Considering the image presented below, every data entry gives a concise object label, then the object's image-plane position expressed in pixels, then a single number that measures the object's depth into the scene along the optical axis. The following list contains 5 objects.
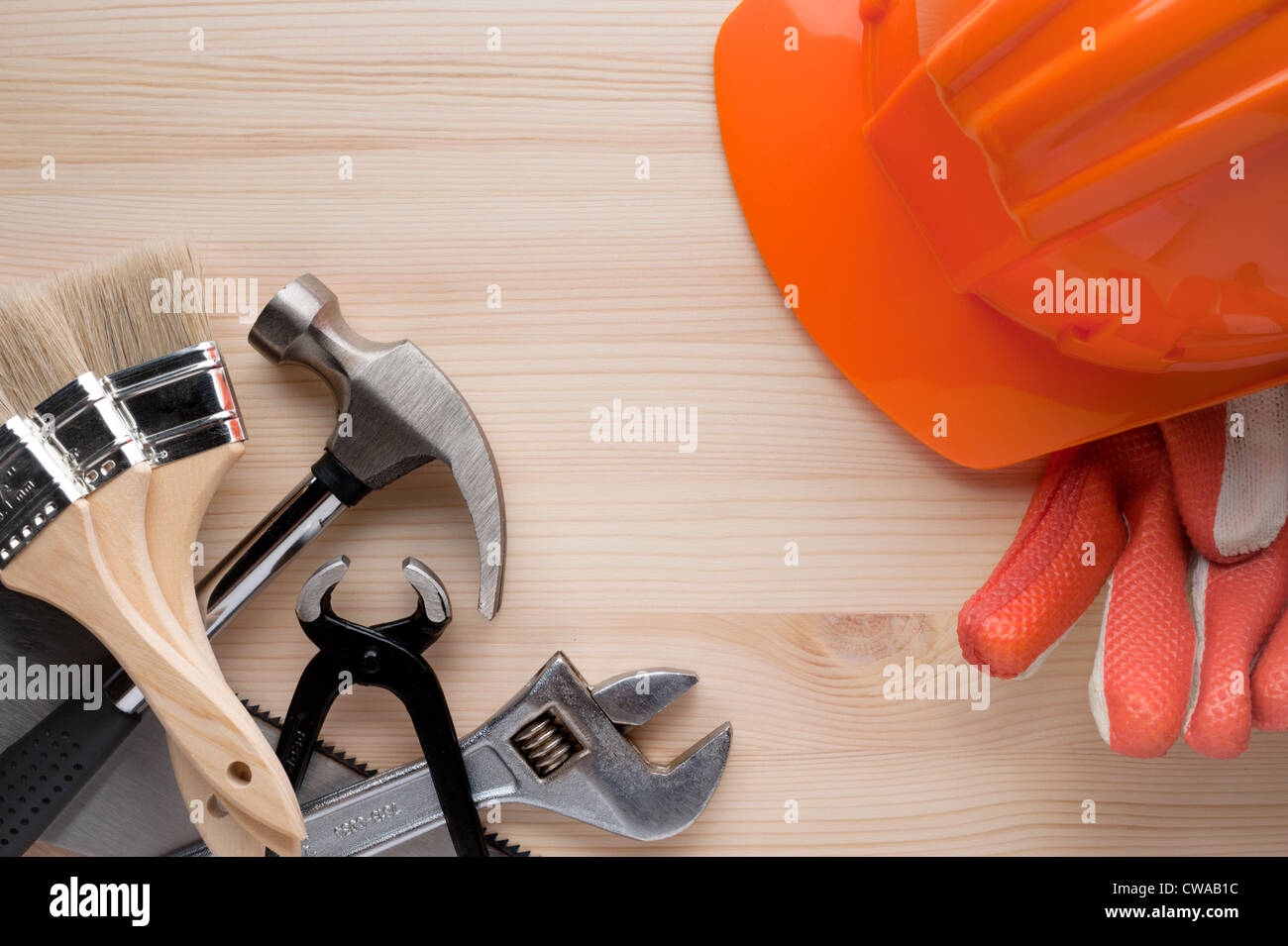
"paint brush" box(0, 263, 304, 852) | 0.59
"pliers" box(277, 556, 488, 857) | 0.65
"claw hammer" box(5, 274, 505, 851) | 0.63
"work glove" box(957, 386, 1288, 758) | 0.59
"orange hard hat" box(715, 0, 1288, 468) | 0.46
